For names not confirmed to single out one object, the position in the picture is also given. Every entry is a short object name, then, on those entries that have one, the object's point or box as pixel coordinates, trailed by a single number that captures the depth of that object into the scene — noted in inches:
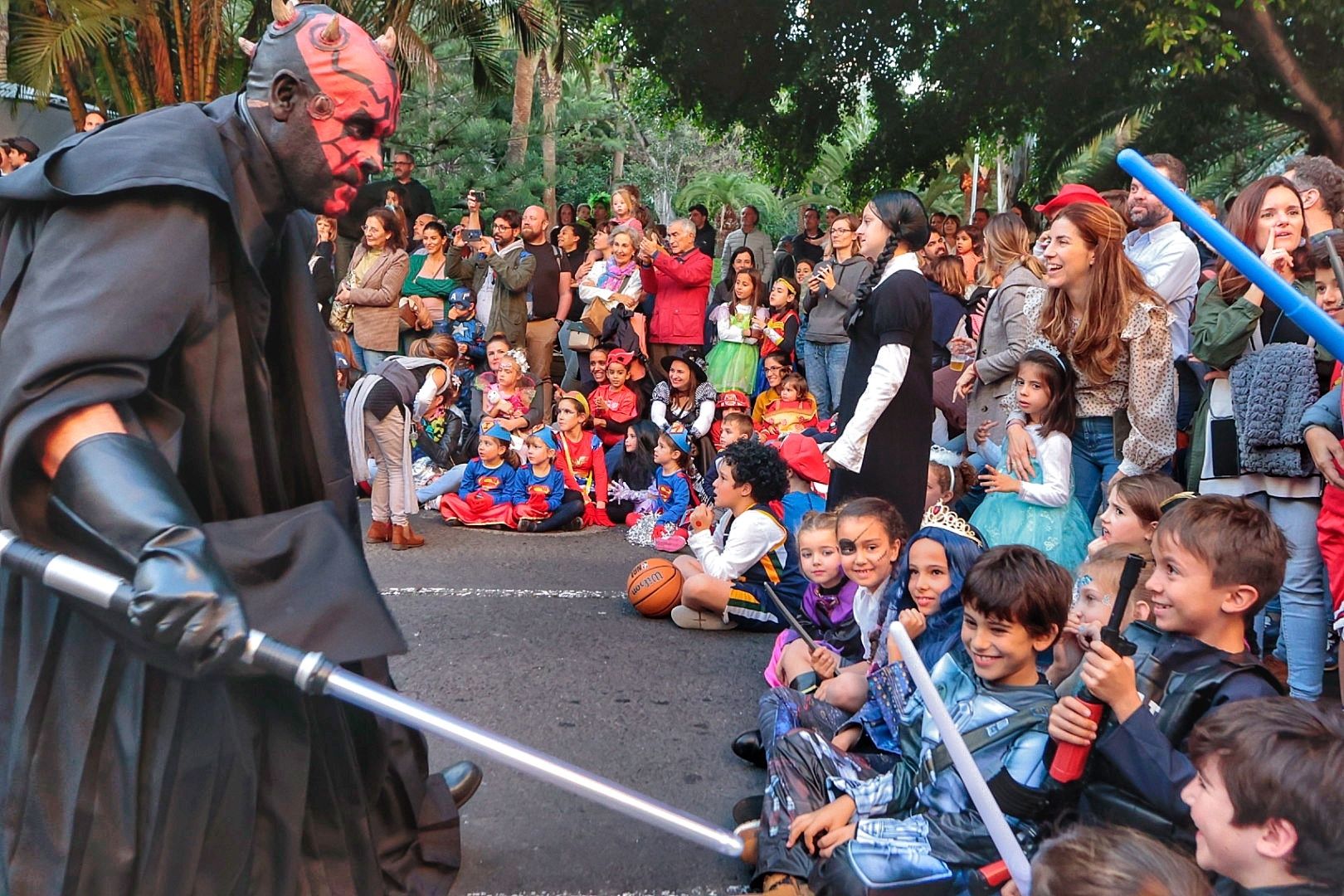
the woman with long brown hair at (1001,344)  237.1
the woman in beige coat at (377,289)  392.5
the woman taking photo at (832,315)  334.0
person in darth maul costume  77.2
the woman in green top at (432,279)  435.8
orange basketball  240.1
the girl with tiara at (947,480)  249.1
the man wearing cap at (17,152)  415.2
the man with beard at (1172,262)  213.2
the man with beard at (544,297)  429.1
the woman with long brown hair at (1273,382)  168.7
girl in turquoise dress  193.5
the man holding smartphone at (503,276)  415.5
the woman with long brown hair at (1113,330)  187.6
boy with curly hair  230.4
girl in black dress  206.2
